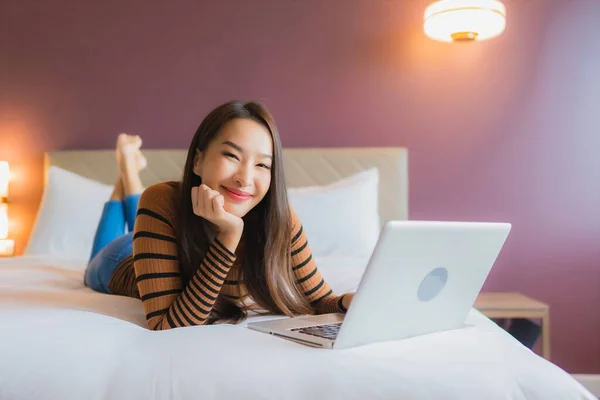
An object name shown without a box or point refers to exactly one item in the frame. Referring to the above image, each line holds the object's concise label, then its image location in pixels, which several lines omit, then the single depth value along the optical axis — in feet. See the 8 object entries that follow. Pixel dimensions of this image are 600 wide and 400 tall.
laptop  3.72
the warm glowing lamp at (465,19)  10.01
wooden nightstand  9.21
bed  3.53
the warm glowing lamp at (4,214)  10.96
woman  4.63
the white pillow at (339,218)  9.19
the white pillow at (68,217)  9.68
